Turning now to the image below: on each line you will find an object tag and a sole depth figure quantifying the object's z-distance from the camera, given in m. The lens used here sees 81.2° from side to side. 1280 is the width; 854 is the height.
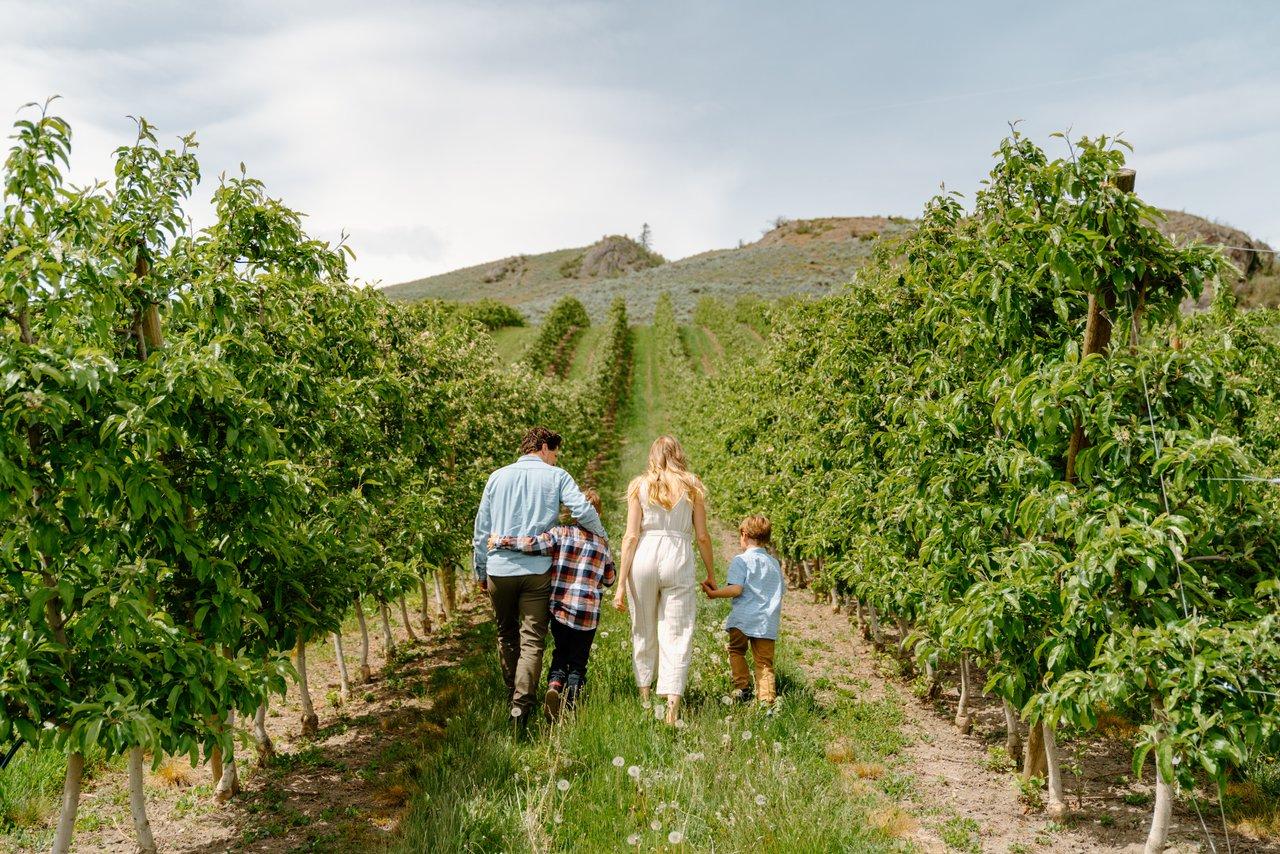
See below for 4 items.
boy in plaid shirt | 5.98
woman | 6.05
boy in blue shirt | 6.64
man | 5.93
